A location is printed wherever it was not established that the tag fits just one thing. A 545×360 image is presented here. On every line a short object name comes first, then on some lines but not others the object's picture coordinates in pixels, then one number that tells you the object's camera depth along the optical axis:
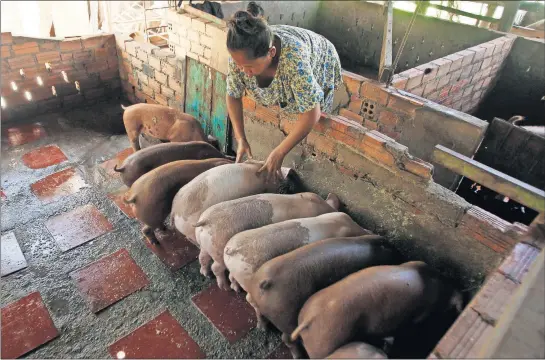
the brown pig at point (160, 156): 3.25
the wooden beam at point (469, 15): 4.91
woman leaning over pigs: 2.05
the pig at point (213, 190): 2.72
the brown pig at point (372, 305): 1.99
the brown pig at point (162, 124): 3.83
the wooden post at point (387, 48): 3.18
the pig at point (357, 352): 1.91
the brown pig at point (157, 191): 2.85
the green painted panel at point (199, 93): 4.02
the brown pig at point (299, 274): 2.12
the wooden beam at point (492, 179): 1.70
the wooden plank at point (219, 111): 3.87
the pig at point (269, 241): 2.30
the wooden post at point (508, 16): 4.82
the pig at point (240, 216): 2.48
